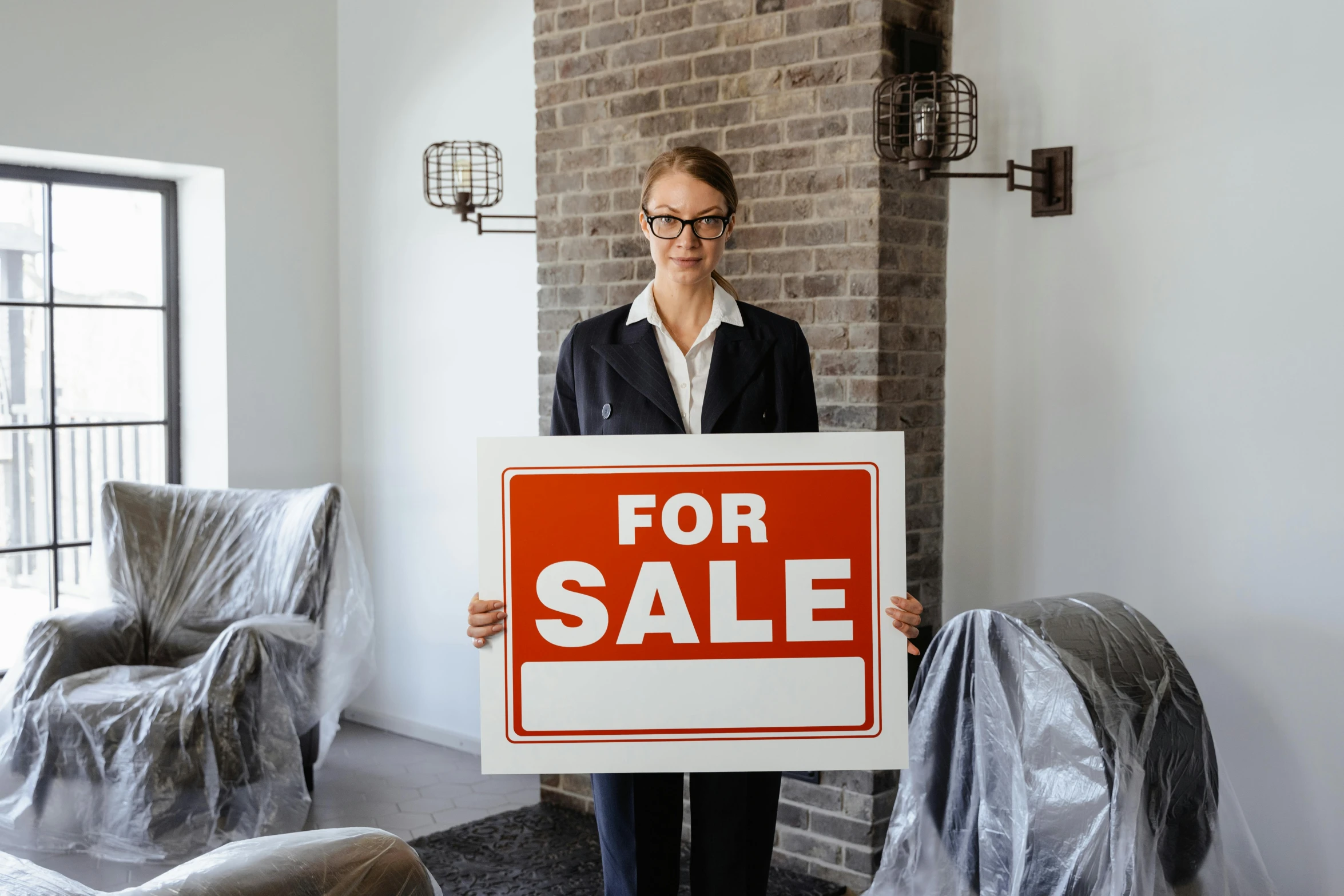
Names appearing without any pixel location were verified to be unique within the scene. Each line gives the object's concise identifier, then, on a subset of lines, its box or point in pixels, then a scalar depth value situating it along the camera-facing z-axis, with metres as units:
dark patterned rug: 3.02
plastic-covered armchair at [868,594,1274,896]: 2.09
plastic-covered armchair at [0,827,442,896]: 1.17
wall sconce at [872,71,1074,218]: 2.71
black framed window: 4.06
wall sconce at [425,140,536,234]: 3.79
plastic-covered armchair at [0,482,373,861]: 3.17
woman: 1.78
